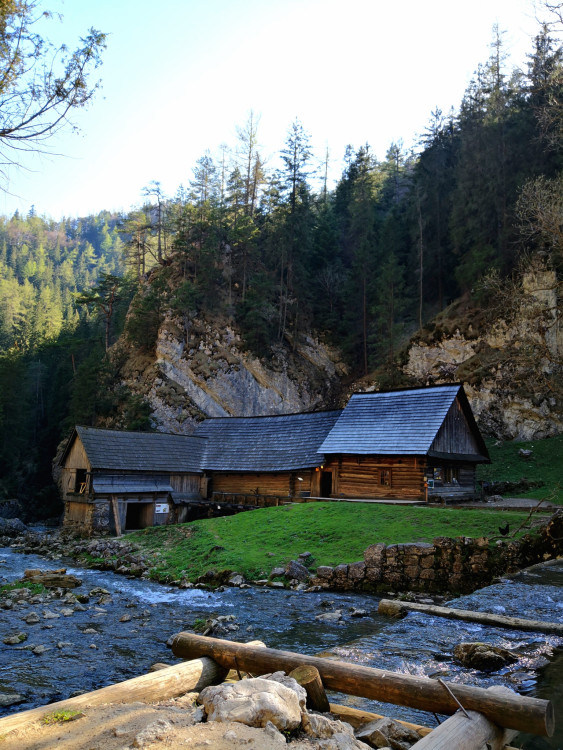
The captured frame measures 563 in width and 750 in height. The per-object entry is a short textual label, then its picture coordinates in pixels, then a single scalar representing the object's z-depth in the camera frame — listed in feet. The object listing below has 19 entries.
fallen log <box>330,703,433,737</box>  19.16
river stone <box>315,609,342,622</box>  39.50
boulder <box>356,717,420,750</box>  17.12
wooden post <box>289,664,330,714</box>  19.30
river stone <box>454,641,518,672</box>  26.22
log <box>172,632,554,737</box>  16.87
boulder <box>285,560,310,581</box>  53.31
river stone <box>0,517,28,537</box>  109.70
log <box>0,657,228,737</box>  16.07
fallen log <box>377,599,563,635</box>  31.65
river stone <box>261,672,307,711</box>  17.46
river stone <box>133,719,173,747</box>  14.30
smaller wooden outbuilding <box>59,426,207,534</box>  99.40
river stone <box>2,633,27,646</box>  35.37
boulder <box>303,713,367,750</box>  15.49
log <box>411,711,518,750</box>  15.37
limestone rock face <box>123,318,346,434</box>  160.56
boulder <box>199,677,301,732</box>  15.80
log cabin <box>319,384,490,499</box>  87.97
